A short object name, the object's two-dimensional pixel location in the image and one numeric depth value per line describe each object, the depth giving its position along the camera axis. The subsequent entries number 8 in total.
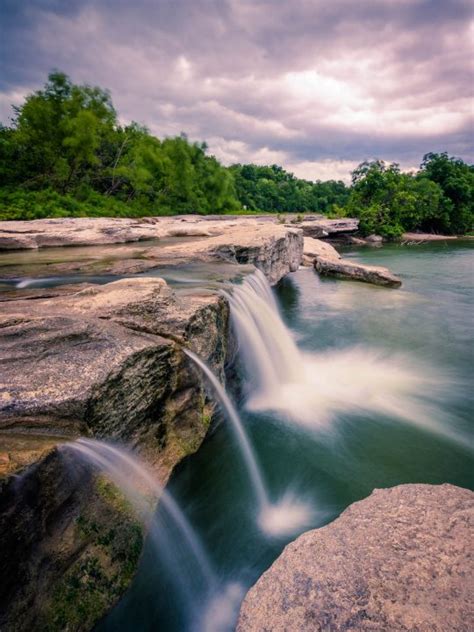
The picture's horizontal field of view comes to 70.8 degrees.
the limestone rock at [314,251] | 17.67
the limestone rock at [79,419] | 1.71
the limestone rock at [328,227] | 27.53
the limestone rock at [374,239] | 34.37
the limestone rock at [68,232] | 9.75
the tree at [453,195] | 43.09
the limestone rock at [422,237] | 35.82
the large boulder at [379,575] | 1.66
